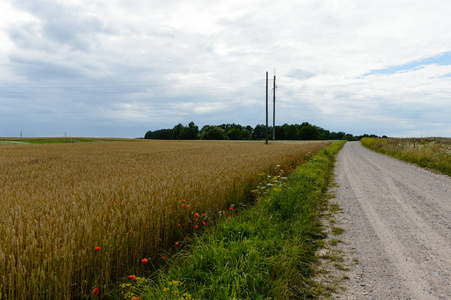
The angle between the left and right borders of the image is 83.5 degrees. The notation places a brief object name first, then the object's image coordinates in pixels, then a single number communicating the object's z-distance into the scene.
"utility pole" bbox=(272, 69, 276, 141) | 49.51
